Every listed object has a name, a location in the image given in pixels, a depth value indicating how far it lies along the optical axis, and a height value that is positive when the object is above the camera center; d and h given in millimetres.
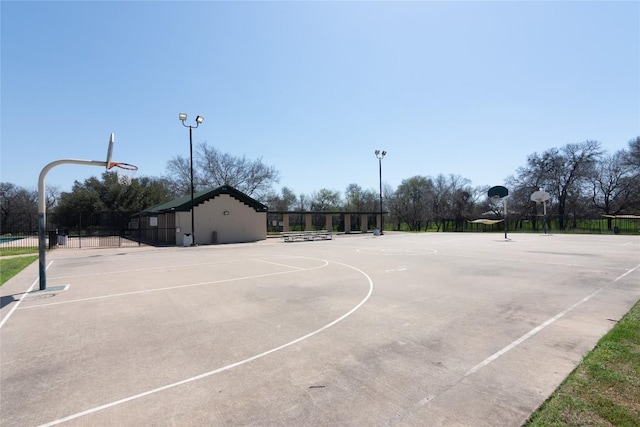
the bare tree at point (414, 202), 63625 +3212
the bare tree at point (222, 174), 52906 +7586
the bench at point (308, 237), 31384 -1608
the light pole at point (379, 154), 40344 +7774
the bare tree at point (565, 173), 48969 +6420
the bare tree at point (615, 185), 46062 +4193
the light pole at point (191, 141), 24234 +6183
